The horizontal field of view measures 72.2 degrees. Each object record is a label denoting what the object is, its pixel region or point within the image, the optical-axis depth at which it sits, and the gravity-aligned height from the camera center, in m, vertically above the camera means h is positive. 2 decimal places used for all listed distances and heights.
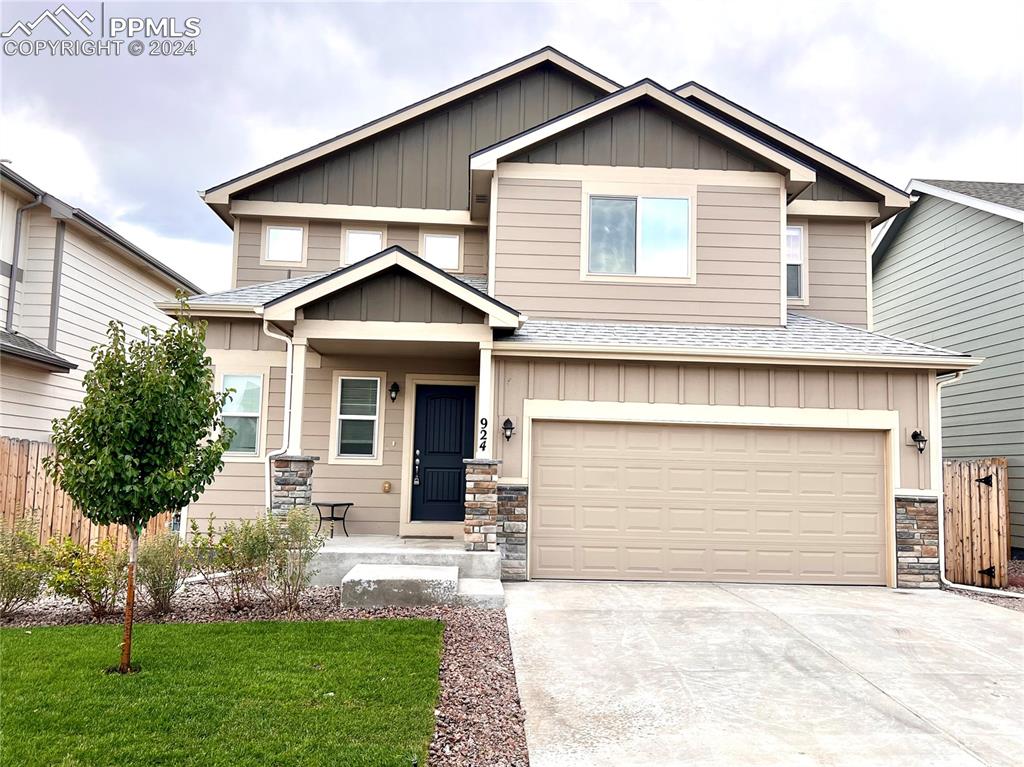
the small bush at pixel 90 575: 6.57 -1.28
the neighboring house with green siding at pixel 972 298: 11.80 +3.09
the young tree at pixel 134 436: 4.86 +0.02
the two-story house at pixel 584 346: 8.98 +1.35
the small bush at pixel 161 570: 6.56 -1.22
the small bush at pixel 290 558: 6.77 -1.11
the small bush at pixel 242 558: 6.78 -1.12
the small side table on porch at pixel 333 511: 10.05 -0.97
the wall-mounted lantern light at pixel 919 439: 9.18 +0.27
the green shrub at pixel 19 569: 6.45 -1.22
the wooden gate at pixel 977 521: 9.45 -0.83
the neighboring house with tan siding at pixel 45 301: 11.42 +2.42
